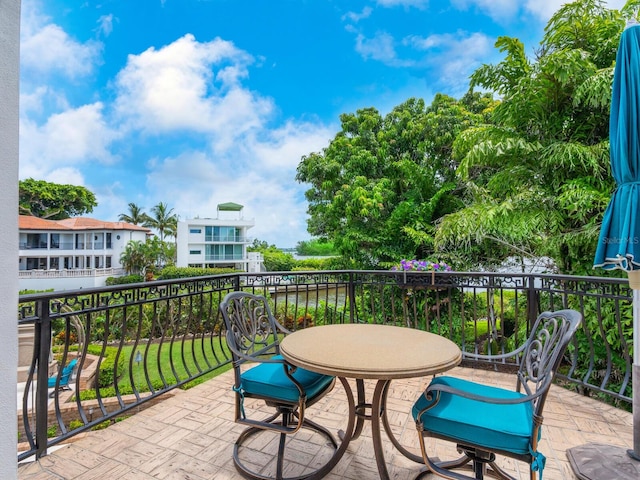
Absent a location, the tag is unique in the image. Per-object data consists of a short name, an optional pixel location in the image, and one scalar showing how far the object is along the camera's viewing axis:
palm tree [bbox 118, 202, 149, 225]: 40.94
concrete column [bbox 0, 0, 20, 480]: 0.84
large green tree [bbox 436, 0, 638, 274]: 3.83
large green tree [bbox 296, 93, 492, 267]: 8.60
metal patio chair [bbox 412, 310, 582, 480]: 1.32
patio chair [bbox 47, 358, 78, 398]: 6.26
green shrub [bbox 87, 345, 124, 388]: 7.80
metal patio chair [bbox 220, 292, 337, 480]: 1.73
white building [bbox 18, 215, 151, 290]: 25.25
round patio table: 1.44
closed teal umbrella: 1.73
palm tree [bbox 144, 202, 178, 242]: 40.72
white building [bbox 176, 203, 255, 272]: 31.23
